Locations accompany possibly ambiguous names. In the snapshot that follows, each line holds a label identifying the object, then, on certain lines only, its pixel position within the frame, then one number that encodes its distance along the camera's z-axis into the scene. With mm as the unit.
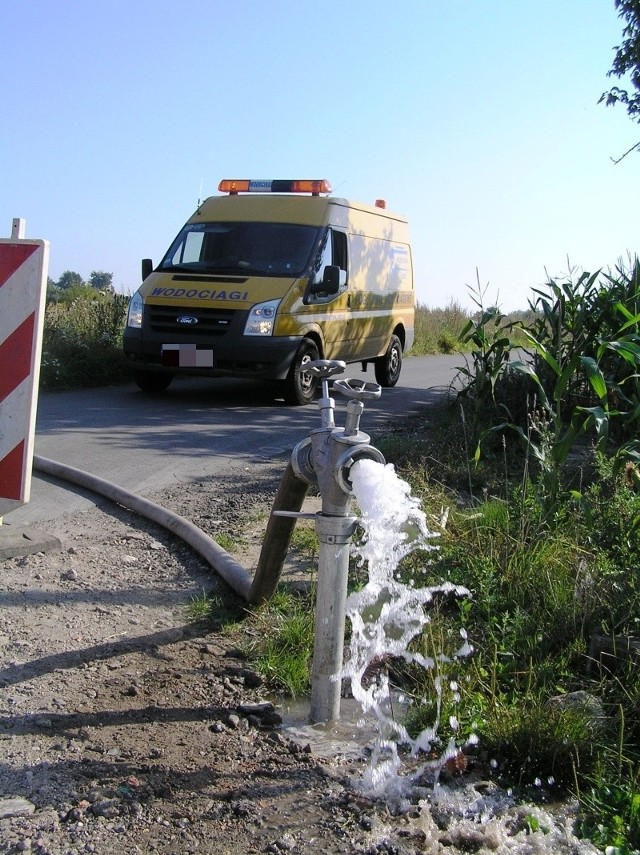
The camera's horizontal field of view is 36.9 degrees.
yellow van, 10961
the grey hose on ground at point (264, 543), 3758
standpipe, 3156
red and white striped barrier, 4480
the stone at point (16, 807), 2629
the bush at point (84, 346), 12891
